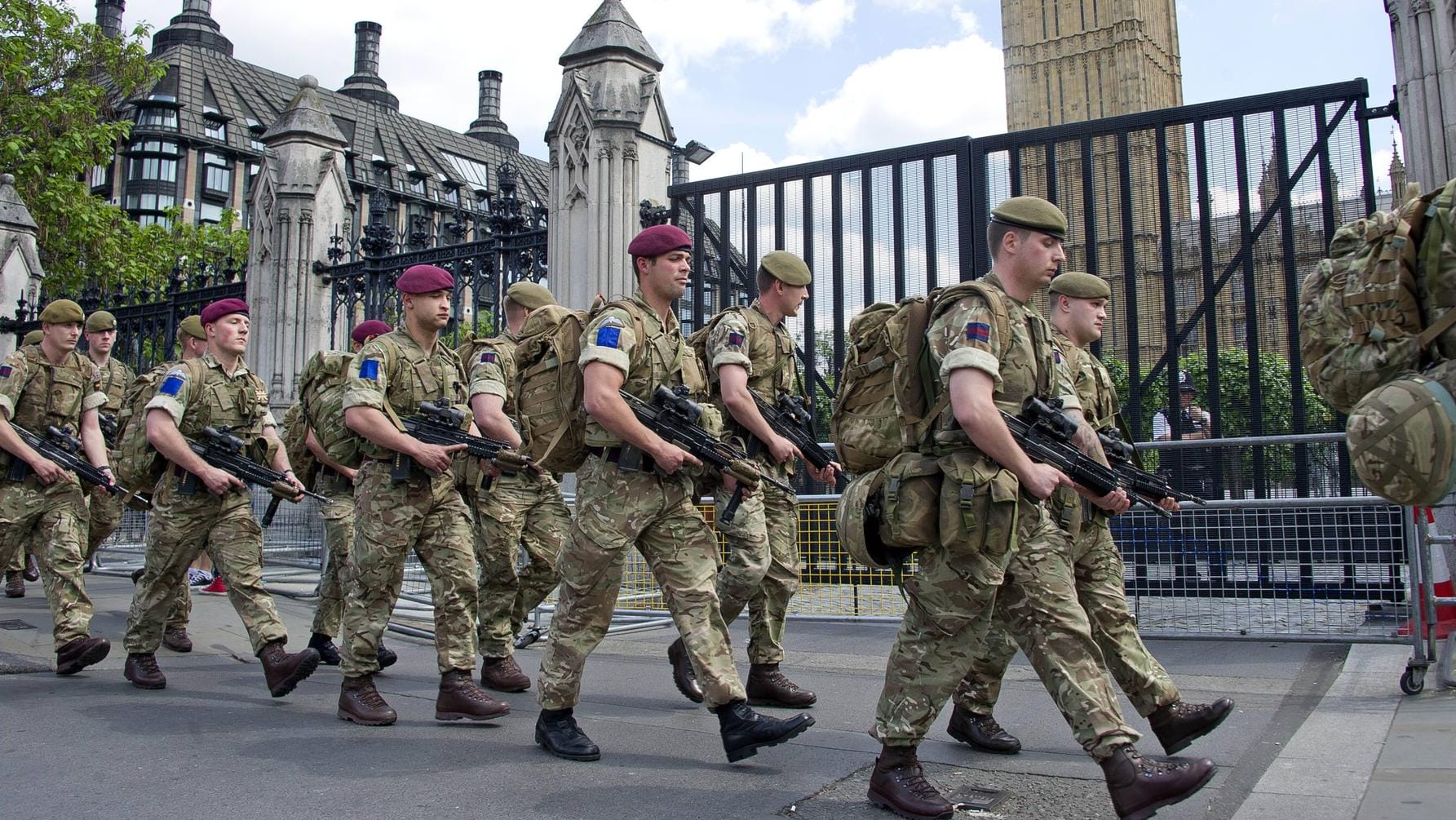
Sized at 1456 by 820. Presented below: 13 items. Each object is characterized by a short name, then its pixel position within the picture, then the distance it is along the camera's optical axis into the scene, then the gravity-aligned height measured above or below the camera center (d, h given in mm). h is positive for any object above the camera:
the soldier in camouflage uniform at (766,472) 5430 +287
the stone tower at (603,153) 10062 +3466
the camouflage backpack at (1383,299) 2980 +627
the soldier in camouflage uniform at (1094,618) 3912 -337
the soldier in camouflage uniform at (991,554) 3408 -80
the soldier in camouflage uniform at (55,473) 6219 +383
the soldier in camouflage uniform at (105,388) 8711 +1350
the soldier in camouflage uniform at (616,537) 4215 -14
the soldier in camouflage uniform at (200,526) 5656 +64
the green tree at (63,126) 19312 +7354
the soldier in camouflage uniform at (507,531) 5887 +19
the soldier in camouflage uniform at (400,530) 5031 +26
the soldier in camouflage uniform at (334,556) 6824 -113
